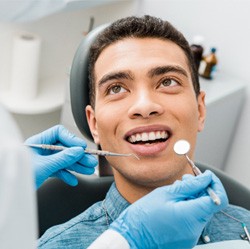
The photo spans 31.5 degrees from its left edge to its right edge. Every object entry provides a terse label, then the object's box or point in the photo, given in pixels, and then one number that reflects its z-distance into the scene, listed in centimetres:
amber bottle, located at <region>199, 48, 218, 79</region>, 240
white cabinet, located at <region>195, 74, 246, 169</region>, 228
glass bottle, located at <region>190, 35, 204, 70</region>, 236
